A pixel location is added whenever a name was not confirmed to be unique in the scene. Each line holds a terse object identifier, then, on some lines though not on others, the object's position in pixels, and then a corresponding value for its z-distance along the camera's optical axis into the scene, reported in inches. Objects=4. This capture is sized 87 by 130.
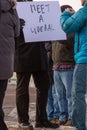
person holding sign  272.5
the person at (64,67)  309.1
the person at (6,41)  227.7
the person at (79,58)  249.0
